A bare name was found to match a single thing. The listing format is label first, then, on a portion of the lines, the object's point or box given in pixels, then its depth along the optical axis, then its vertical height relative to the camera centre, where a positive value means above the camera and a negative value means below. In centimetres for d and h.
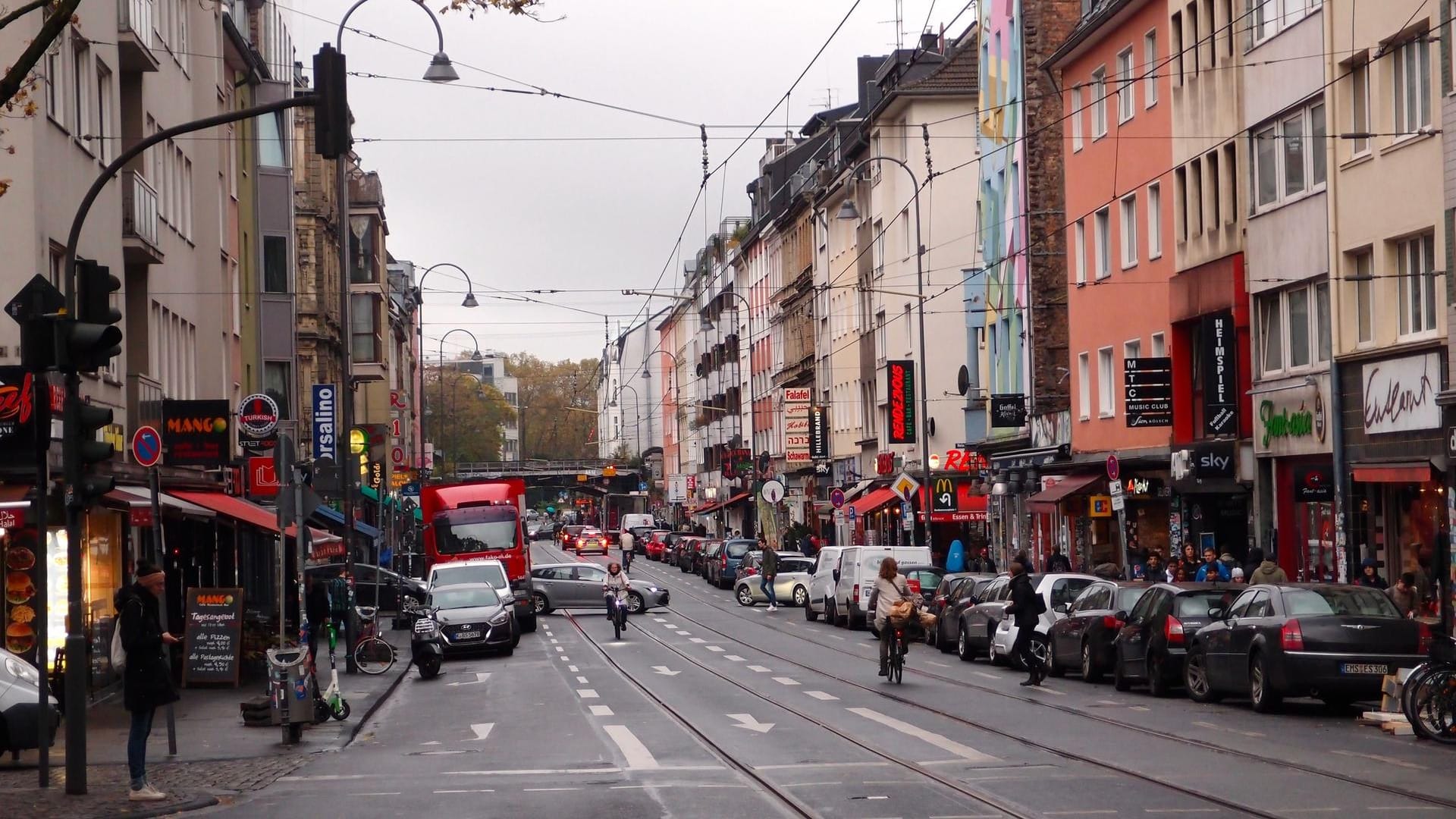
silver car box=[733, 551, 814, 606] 5788 -332
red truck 5331 -138
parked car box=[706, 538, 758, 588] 6975 -317
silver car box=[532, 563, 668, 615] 5619 -318
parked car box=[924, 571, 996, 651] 3572 -243
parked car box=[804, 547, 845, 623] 4769 -279
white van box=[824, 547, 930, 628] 4378 -252
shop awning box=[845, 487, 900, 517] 6438 -112
